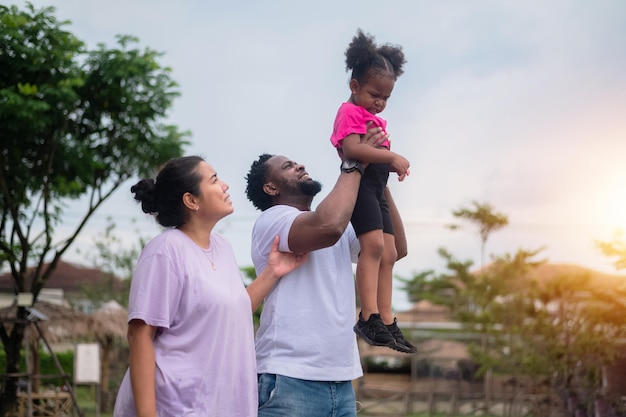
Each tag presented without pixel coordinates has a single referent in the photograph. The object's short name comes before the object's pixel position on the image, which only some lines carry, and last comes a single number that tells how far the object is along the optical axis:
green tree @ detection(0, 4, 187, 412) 14.12
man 2.82
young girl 2.98
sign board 16.89
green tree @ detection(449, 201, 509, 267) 25.17
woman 2.54
